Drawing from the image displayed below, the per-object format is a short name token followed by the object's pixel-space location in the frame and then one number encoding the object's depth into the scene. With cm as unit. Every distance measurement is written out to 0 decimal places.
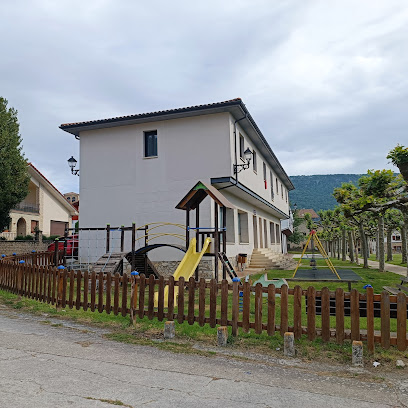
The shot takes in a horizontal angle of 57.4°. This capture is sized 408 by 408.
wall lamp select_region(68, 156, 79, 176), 1712
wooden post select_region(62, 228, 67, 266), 1438
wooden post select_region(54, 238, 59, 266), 1314
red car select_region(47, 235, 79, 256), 1702
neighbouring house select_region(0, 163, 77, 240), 3425
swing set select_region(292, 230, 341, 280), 1659
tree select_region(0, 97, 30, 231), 2369
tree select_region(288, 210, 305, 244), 6750
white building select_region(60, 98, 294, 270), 1532
